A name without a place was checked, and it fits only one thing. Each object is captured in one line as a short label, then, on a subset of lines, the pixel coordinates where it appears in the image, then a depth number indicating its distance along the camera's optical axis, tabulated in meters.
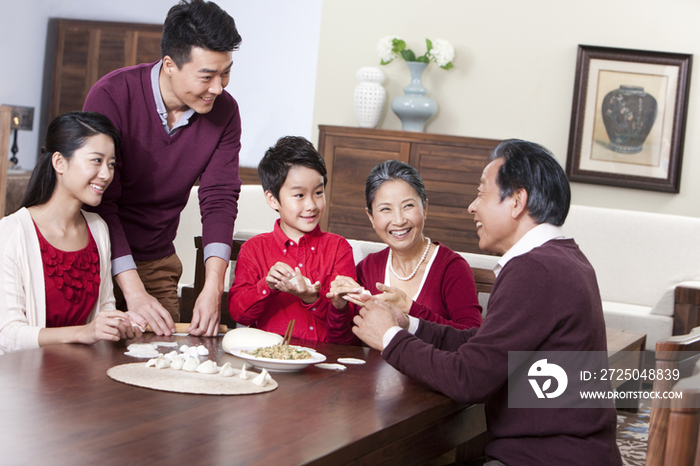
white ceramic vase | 5.46
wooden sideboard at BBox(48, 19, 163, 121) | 7.51
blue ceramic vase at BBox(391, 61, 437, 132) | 5.39
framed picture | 5.27
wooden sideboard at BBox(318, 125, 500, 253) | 5.17
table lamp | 7.02
